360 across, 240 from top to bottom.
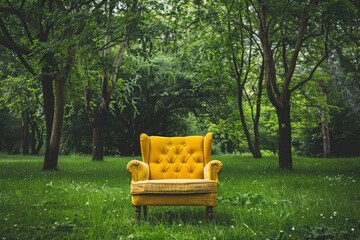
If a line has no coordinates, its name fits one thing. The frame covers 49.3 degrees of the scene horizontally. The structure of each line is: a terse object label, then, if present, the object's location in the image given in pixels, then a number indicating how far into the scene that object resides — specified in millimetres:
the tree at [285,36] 12281
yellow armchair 5852
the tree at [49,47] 11641
